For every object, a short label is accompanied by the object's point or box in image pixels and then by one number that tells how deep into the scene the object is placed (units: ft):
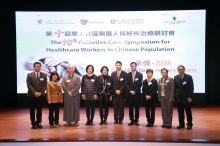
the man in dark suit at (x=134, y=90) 19.47
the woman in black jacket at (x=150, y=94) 18.67
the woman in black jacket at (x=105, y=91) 19.60
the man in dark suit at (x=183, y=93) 17.90
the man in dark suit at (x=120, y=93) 19.74
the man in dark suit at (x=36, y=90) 18.19
